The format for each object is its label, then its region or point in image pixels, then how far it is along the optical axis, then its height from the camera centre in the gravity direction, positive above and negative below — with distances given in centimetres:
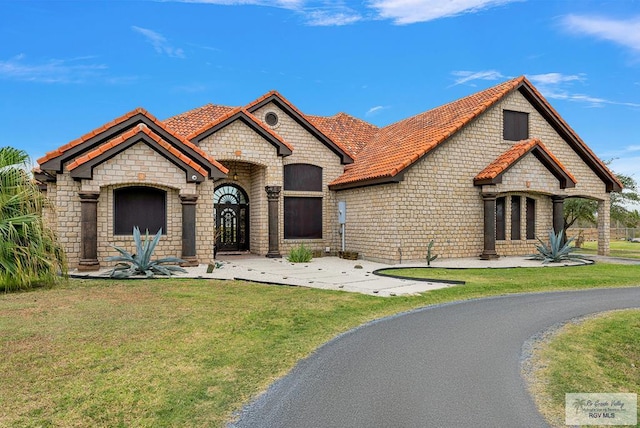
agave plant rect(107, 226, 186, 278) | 1366 -144
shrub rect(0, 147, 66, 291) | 1067 -42
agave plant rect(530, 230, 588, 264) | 1842 -147
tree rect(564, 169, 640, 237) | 2933 +63
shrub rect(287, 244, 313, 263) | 1914 -165
